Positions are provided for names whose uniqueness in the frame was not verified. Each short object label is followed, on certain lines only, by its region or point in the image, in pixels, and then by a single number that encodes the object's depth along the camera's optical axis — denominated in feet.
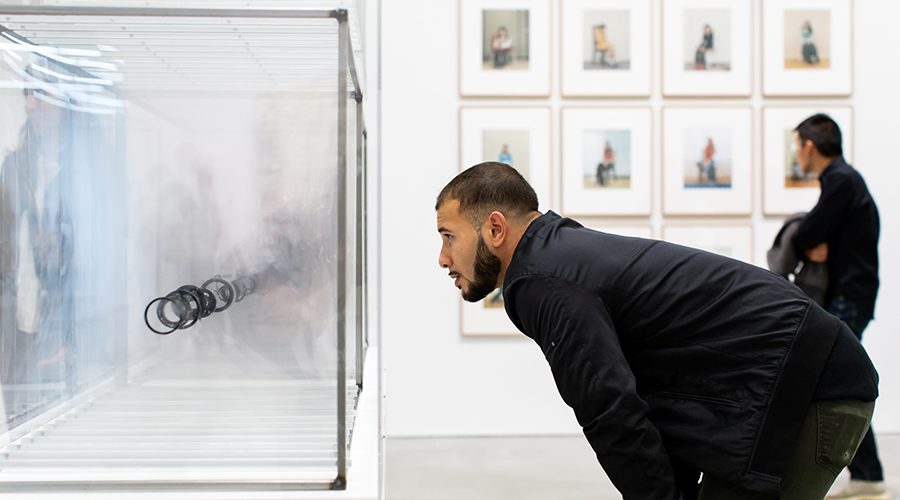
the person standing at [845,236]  12.19
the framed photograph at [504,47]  15.97
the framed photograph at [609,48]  16.08
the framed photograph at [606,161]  16.10
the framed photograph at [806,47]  16.21
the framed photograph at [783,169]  16.20
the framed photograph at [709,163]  16.20
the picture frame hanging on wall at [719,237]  16.22
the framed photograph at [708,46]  16.15
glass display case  4.48
